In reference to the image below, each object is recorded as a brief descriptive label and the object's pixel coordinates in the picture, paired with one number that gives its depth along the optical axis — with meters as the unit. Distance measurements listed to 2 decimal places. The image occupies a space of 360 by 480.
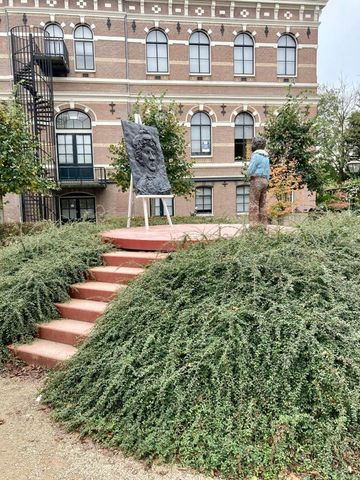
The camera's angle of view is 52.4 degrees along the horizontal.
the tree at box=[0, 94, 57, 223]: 8.34
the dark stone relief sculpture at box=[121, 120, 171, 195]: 7.20
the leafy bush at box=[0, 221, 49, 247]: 8.92
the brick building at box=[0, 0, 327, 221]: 16.03
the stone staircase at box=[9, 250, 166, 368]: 3.90
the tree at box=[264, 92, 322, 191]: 11.90
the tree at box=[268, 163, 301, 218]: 11.05
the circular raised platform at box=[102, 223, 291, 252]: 4.93
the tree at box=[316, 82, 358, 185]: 27.58
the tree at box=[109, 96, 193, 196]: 12.01
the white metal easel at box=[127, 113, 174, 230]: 7.00
